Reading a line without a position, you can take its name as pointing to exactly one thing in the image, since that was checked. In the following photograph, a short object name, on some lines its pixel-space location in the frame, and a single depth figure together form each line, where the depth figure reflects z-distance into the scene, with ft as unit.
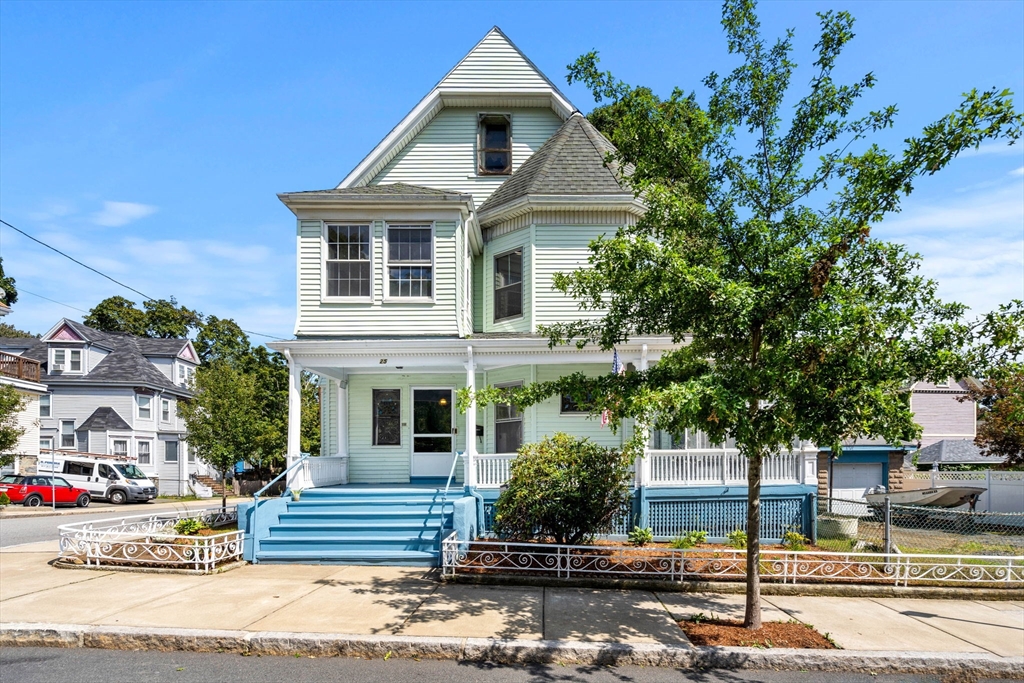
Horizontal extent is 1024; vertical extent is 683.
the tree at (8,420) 70.08
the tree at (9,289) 116.23
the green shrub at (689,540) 34.57
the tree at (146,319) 205.16
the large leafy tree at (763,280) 20.07
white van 85.87
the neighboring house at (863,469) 69.18
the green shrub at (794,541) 37.06
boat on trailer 56.13
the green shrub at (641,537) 37.19
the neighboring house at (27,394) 90.43
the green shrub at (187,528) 38.40
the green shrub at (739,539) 35.83
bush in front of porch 32.37
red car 80.23
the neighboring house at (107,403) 107.96
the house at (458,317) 39.63
